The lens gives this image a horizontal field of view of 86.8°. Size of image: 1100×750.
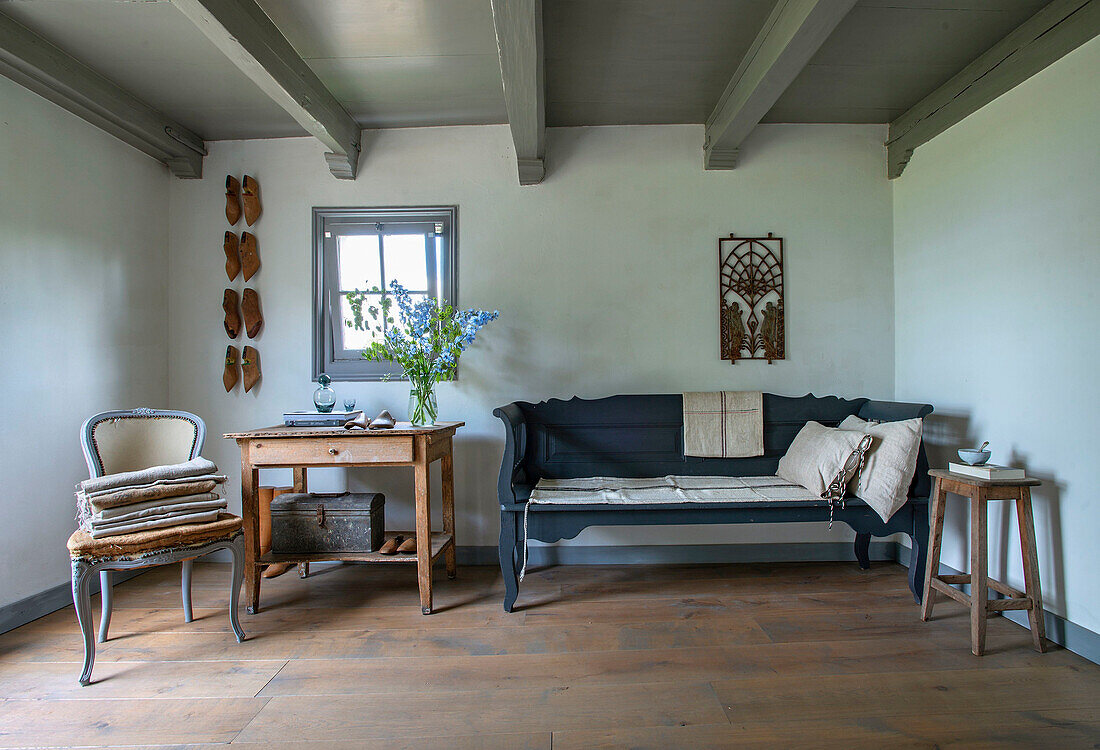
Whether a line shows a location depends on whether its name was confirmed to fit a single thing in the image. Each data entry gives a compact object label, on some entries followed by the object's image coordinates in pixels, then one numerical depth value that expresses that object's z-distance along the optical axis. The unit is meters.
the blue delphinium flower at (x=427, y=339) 3.13
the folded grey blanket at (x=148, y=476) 2.28
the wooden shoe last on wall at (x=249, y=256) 3.56
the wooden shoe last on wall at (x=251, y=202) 3.55
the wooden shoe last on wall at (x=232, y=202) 3.54
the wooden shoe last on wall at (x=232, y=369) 3.52
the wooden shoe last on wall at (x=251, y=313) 3.53
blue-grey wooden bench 3.32
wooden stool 2.32
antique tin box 2.92
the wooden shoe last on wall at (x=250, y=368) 3.54
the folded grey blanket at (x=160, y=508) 2.24
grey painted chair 2.17
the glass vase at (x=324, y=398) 3.13
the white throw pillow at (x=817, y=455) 2.77
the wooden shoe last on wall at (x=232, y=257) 3.54
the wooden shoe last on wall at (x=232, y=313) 3.53
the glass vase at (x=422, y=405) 3.14
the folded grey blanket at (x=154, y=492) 2.23
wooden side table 2.74
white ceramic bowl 2.50
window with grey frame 3.55
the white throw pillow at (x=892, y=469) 2.65
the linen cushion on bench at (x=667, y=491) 2.76
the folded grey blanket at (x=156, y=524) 2.22
